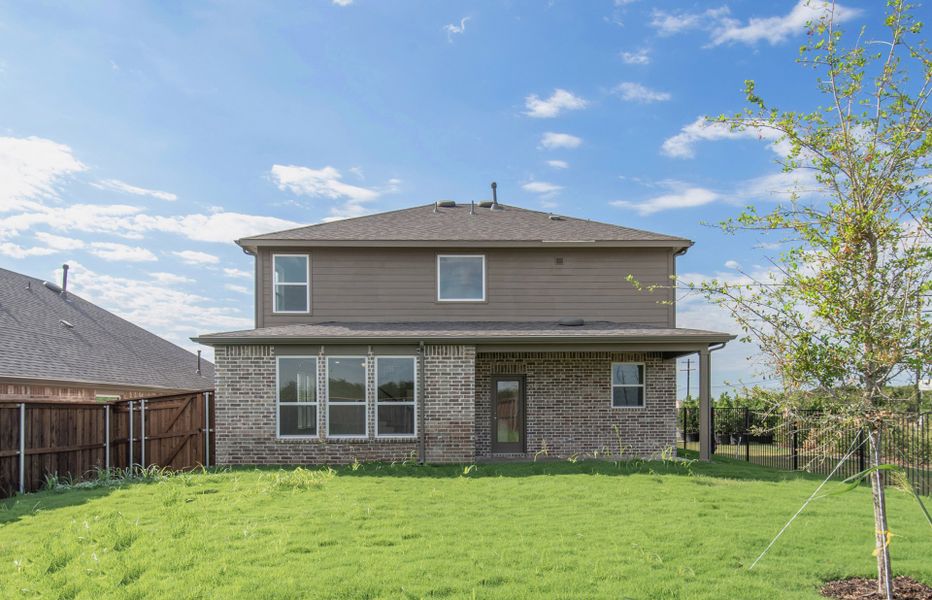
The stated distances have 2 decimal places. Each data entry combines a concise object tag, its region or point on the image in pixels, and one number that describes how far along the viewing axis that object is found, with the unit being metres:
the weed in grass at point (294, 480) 10.27
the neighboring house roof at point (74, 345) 16.59
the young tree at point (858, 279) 5.84
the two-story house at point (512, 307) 15.25
